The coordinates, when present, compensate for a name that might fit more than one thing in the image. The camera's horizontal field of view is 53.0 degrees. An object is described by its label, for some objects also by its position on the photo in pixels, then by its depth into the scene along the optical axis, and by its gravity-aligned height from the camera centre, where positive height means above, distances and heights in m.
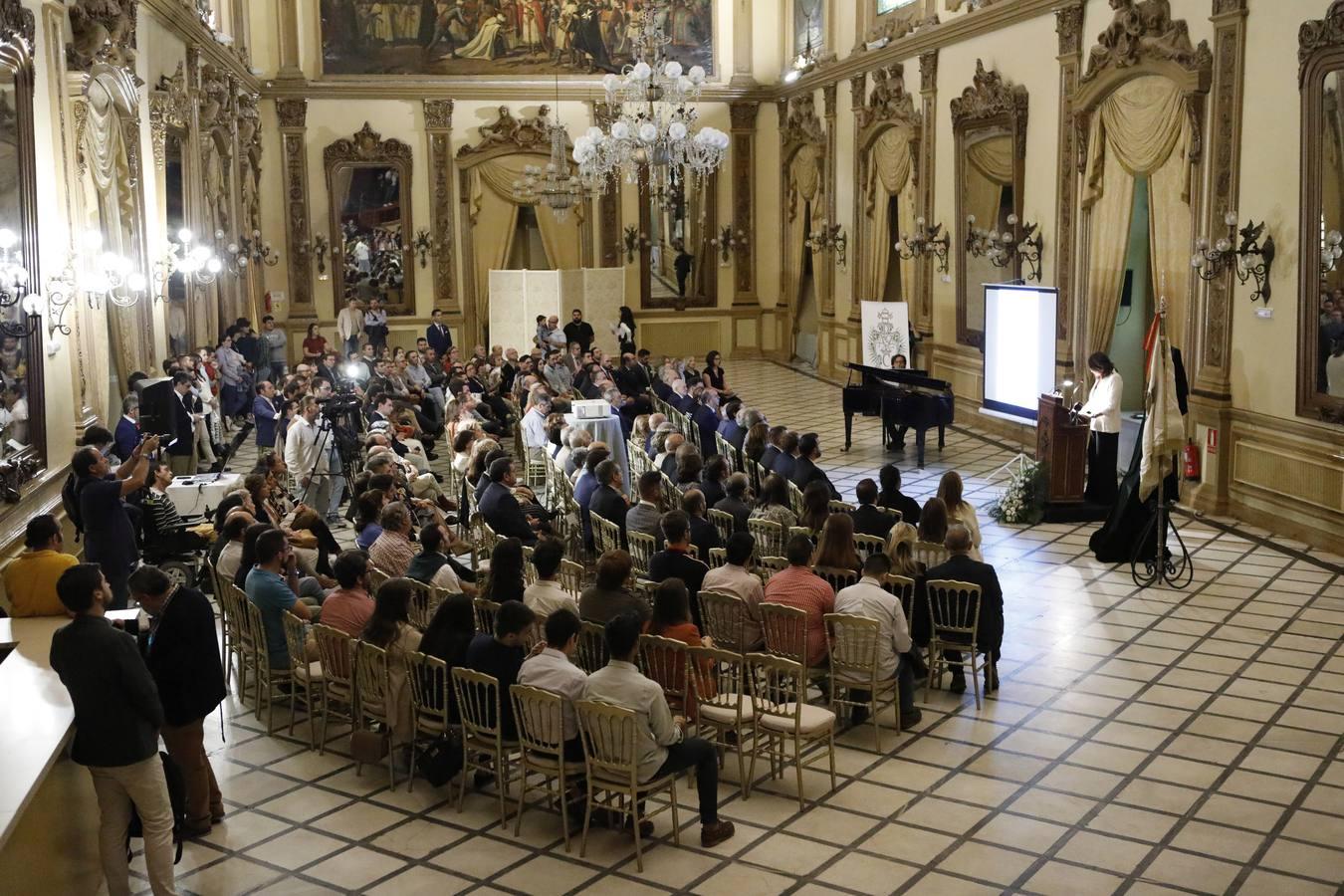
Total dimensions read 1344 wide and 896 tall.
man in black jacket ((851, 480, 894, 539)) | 9.20 -1.61
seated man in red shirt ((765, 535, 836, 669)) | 7.32 -1.67
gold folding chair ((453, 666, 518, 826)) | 6.25 -2.02
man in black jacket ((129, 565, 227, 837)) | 5.83 -1.59
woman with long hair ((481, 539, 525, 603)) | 7.20 -1.50
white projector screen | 14.76 -0.76
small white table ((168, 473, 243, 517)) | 10.72 -1.59
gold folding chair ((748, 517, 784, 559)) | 9.31 -1.75
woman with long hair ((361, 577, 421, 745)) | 6.69 -1.74
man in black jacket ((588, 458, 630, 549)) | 9.88 -1.53
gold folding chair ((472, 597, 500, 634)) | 7.26 -1.77
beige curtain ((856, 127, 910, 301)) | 20.23 +1.28
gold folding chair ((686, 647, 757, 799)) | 6.48 -2.07
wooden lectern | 12.41 -1.61
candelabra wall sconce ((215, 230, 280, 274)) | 19.38 +0.62
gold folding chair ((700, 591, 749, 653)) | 7.48 -1.85
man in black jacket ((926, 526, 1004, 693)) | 7.89 -1.74
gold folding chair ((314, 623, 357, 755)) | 6.94 -1.92
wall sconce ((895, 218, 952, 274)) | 18.64 +0.53
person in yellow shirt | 6.30 -1.31
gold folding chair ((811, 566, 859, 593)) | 7.88 -1.71
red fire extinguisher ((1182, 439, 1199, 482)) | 12.80 -1.74
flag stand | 10.27 -2.20
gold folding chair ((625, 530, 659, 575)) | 9.16 -1.79
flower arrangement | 12.41 -2.01
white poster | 18.02 -0.67
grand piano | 15.51 -1.38
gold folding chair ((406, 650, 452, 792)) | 6.55 -1.98
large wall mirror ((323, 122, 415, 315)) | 24.83 +1.43
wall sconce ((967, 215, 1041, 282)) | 16.19 +0.45
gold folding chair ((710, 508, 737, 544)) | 9.62 -1.70
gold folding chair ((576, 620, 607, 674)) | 6.95 -1.85
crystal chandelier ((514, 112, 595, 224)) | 18.00 +1.39
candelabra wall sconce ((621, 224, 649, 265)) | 26.22 +0.89
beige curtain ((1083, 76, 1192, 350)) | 13.37 +0.98
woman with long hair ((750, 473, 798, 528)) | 9.57 -1.55
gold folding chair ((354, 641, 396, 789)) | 6.68 -1.98
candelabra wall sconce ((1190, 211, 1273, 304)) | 11.86 +0.17
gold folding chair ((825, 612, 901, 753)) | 7.13 -1.99
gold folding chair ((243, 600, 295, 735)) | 7.41 -2.10
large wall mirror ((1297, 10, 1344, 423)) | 10.81 +0.41
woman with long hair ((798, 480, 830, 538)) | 8.98 -1.48
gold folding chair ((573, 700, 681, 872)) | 5.76 -2.02
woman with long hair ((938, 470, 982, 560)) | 8.86 -1.47
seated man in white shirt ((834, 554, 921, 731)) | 7.21 -1.76
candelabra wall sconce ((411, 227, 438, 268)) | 25.12 +0.83
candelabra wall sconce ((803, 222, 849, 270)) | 22.92 +0.74
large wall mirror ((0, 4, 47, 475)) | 9.03 +0.38
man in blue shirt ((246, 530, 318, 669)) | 7.27 -1.64
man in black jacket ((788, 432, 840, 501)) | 10.88 -1.46
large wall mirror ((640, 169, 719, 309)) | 26.42 +0.75
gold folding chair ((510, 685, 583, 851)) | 5.95 -1.99
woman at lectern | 12.39 -1.37
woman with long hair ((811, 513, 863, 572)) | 7.86 -1.51
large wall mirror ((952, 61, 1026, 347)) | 16.55 +1.36
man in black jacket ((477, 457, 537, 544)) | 9.63 -1.57
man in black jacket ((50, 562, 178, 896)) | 5.04 -1.51
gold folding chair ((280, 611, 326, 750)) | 7.24 -2.02
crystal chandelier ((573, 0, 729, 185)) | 14.89 +1.76
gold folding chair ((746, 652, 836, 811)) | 6.40 -2.12
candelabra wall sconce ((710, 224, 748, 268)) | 26.66 +0.85
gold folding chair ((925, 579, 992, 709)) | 7.79 -1.96
